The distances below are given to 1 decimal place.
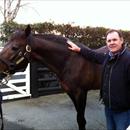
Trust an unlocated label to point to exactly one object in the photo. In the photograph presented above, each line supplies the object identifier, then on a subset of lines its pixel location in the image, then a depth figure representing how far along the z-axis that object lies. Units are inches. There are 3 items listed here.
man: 77.4
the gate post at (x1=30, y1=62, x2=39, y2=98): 182.4
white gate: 176.9
